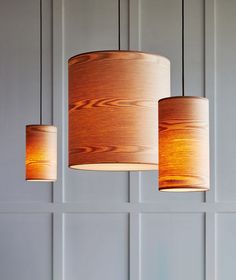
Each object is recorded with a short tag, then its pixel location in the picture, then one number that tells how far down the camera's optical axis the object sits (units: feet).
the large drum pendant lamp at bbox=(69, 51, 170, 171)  7.96
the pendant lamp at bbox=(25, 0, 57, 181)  14.11
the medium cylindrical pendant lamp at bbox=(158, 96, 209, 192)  8.47
